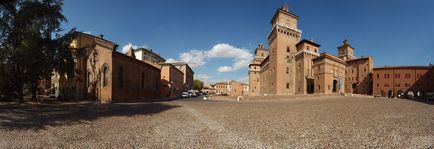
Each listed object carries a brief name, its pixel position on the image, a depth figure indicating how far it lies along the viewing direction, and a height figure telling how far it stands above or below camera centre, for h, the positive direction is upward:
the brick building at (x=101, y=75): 31.18 +0.83
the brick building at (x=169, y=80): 61.06 -0.04
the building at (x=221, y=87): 163.52 -5.22
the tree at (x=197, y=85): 142.44 -3.14
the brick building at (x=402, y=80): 59.38 -0.04
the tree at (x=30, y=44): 19.70 +3.60
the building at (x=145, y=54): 81.49 +10.35
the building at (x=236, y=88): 82.00 -3.05
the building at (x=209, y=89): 163.06 -6.99
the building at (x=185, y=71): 96.50 +4.51
